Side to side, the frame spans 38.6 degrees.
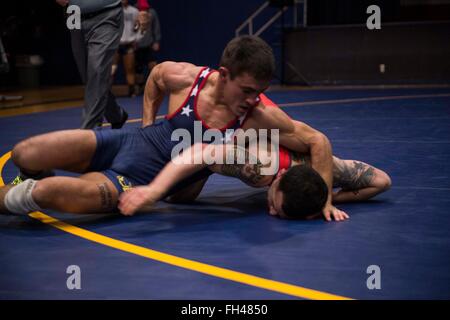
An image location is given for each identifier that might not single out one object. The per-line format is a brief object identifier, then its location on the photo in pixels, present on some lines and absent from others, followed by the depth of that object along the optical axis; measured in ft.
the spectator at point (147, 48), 36.63
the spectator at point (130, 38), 35.22
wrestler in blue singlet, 10.18
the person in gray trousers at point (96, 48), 15.70
